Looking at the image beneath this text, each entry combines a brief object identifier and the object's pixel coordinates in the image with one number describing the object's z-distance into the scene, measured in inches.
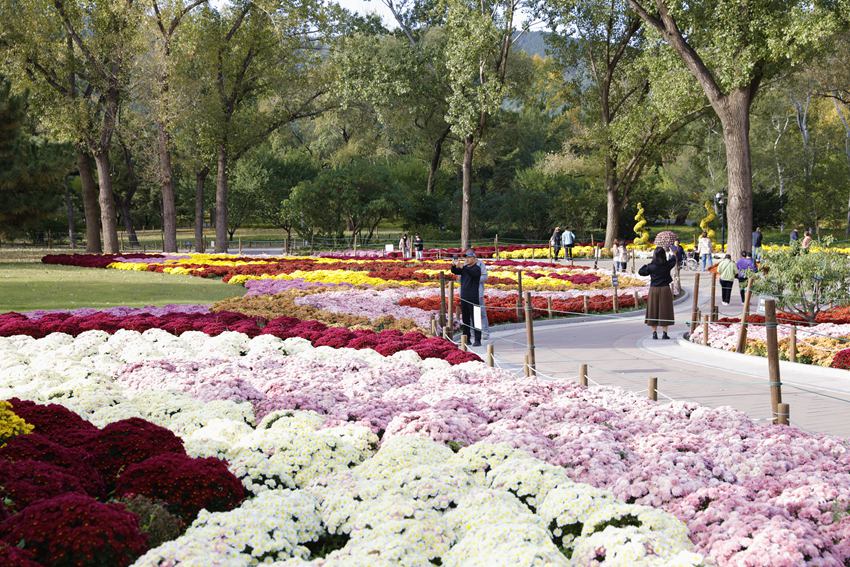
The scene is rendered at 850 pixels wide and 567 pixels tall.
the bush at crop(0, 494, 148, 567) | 175.6
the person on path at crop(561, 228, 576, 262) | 1525.6
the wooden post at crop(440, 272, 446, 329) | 629.8
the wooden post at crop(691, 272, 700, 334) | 625.6
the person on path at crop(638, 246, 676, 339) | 618.2
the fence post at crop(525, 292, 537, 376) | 451.6
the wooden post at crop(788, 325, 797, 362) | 502.0
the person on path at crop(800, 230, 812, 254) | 1021.5
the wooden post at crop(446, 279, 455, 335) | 608.5
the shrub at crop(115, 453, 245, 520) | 217.9
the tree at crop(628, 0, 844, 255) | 1015.6
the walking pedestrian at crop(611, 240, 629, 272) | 1203.2
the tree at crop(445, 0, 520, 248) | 1646.2
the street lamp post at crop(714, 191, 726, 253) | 1722.4
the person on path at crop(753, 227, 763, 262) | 1353.3
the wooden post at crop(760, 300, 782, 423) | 328.8
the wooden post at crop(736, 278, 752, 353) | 541.9
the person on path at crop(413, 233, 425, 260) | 1561.3
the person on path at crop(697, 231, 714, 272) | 1316.1
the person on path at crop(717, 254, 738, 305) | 834.2
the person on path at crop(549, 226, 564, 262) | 1583.4
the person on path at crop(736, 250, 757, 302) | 834.2
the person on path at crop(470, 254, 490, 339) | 604.1
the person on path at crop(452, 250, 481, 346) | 601.6
